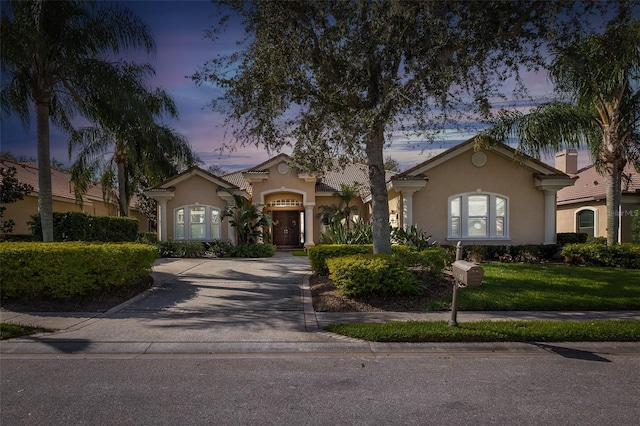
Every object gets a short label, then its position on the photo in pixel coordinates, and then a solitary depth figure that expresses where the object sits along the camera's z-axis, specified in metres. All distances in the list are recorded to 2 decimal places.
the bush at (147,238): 22.12
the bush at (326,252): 12.06
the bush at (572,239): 18.34
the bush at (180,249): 19.84
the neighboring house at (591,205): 21.23
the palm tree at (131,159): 20.42
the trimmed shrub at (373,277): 8.93
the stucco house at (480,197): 17.23
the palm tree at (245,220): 21.22
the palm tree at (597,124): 13.75
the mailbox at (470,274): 6.29
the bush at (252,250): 19.86
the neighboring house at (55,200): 18.52
